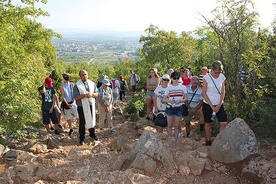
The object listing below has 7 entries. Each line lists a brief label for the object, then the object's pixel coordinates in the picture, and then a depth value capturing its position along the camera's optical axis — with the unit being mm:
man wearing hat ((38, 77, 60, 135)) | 5756
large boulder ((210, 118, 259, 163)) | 3562
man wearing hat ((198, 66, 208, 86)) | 5850
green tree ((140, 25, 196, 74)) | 12700
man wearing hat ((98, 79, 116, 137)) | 5630
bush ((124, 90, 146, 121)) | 7754
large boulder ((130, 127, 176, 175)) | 3567
